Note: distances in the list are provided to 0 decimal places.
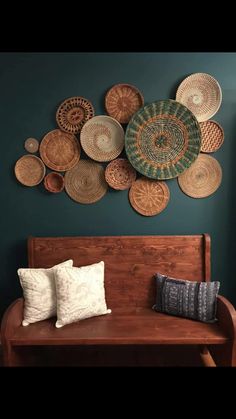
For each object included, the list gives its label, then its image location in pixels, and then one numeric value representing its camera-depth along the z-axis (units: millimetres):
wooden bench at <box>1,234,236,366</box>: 2104
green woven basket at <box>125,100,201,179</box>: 2055
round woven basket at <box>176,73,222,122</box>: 2062
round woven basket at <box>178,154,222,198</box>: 2139
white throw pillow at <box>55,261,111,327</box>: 1852
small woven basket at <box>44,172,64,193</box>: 2154
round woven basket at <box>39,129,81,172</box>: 2127
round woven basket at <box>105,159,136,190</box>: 2119
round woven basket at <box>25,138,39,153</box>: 2143
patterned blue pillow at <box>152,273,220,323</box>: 1884
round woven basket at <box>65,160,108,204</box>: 2150
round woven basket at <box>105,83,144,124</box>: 2076
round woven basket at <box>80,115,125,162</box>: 2096
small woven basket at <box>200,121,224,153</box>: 2100
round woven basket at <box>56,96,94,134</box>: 2096
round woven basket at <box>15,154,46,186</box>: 2148
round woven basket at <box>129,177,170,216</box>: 2150
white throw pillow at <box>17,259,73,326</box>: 1914
